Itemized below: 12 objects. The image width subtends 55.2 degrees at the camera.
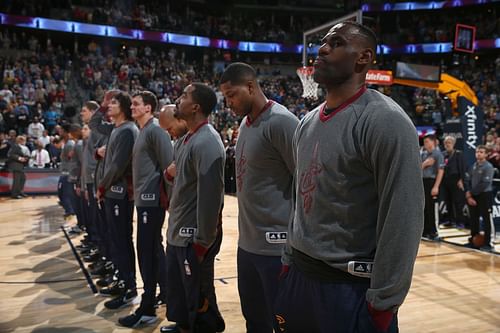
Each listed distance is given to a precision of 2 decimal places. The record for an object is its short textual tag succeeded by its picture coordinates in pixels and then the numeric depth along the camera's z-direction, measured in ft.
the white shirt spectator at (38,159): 47.14
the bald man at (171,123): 13.09
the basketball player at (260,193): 8.34
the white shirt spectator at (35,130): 50.80
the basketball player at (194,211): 9.76
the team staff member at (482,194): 23.77
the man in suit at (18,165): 42.42
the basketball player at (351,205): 5.08
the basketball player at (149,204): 12.72
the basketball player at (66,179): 28.17
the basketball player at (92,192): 18.55
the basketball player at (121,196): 14.20
